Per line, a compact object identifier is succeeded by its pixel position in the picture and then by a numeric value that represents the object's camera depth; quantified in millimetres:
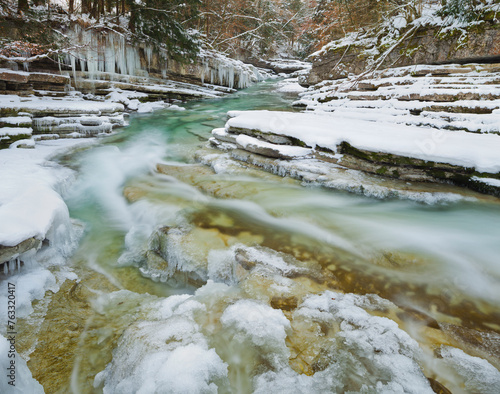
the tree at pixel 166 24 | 13117
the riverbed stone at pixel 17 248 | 2225
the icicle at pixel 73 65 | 10664
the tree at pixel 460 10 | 7855
